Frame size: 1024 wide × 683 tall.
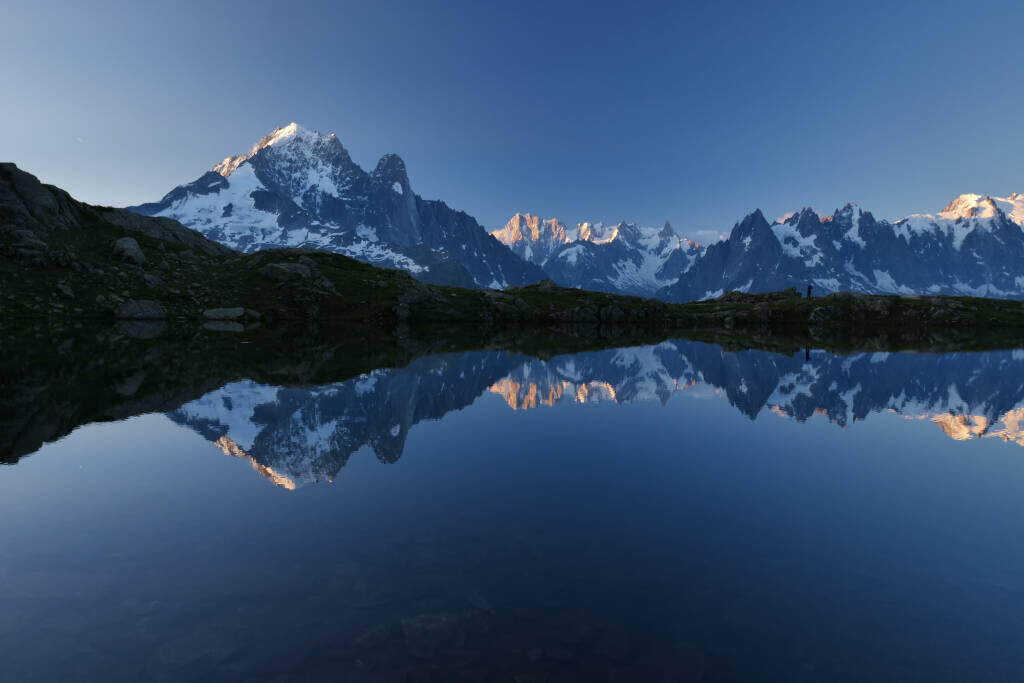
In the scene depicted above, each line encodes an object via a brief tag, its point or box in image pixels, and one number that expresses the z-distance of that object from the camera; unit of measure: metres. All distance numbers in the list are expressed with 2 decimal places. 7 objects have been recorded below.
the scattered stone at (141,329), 65.17
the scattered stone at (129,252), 103.56
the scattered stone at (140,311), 86.64
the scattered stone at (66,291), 84.06
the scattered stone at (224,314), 95.19
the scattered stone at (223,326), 82.81
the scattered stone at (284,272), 122.44
